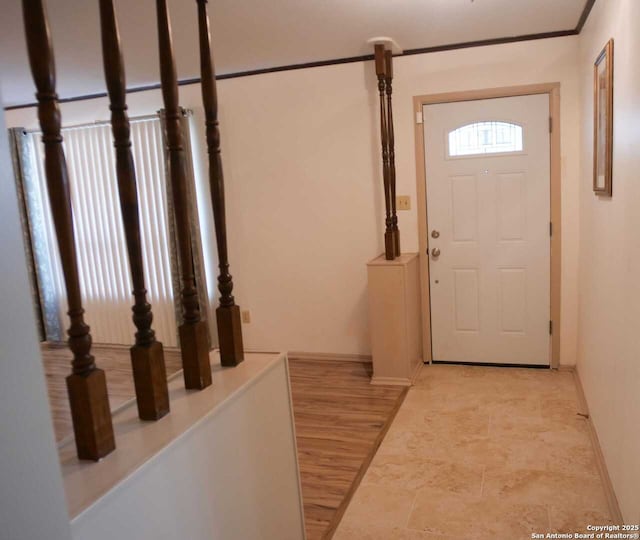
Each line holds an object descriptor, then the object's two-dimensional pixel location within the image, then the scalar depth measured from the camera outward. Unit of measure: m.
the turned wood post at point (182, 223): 1.44
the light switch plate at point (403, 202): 4.29
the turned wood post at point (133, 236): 1.27
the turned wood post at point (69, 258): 1.08
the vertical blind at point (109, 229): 4.99
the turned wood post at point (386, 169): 3.93
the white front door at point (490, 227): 3.99
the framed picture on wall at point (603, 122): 2.49
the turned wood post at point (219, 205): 1.62
